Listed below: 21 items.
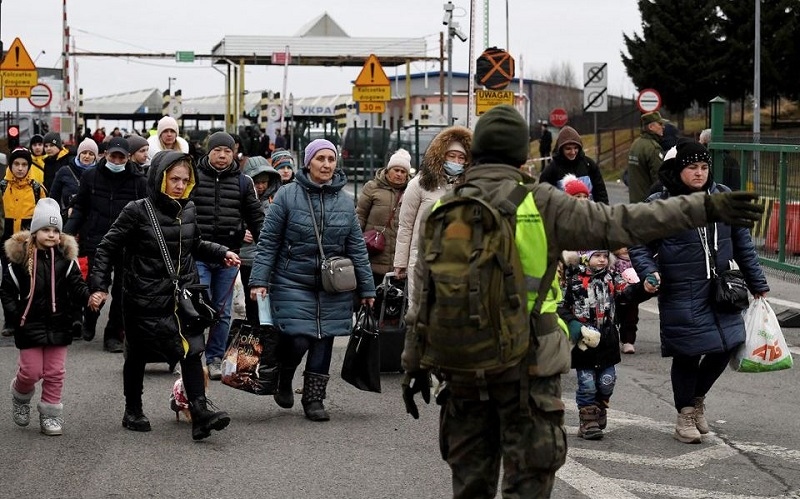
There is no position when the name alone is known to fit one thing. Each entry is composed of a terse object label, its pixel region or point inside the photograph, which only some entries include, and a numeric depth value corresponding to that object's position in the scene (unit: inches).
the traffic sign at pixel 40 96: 1181.3
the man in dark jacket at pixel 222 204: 425.1
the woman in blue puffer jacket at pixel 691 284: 319.6
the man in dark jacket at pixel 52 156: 674.8
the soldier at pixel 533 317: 199.0
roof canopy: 2326.5
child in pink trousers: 340.8
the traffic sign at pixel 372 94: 1000.9
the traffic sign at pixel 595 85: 1242.6
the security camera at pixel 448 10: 1357.7
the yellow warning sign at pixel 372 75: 985.5
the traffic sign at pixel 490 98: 862.4
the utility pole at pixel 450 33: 1107.8
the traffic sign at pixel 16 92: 1022.4
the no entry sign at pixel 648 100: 1316.4
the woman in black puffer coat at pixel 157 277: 332.8
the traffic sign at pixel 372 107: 1027.3
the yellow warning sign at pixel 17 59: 995.1
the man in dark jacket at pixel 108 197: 482.3
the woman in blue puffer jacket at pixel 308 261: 358.3
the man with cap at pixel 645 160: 611.8
